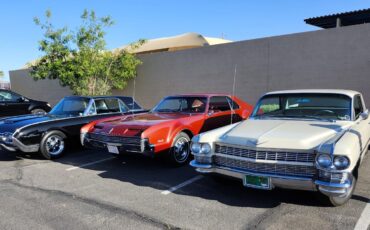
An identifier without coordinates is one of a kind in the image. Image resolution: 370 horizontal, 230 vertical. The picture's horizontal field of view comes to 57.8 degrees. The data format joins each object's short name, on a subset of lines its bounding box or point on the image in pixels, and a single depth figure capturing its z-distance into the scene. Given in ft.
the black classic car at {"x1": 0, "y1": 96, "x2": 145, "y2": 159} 22.33
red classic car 18.78
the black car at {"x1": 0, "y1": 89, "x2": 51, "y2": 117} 41.19
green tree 45.85
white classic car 11.88
